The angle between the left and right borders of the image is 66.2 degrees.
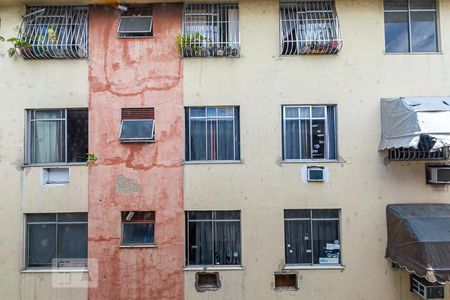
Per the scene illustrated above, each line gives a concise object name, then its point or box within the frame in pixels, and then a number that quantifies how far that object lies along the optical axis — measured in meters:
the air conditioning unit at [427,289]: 7.22
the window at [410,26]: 8.18
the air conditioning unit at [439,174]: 7.60
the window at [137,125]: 7.89
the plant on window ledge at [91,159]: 7.89
